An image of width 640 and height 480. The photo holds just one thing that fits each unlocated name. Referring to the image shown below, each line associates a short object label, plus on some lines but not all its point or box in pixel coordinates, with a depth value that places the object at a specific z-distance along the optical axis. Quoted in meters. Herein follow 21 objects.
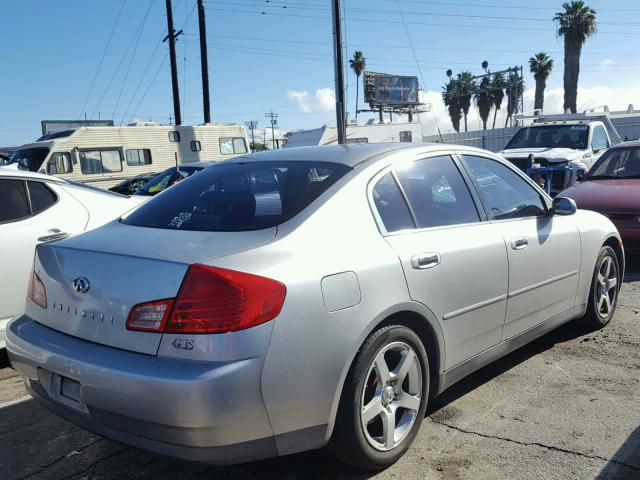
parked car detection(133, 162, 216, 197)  12.40
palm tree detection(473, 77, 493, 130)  65.79
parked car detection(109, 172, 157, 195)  15.93
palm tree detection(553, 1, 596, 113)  38.59
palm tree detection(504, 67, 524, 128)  34.99
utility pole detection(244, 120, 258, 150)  77.38
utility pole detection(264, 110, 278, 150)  89.53
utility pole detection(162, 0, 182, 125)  25.52
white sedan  4.64
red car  6.84
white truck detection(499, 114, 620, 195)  10.61
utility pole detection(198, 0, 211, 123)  25.02
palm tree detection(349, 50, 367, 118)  72.38
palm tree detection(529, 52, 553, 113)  53.59
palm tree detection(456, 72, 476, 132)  68.00
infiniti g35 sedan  2.38
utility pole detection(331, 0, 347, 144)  17.14
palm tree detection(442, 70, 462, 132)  68.75
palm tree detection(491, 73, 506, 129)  61.40
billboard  51.97
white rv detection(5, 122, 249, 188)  17.42
